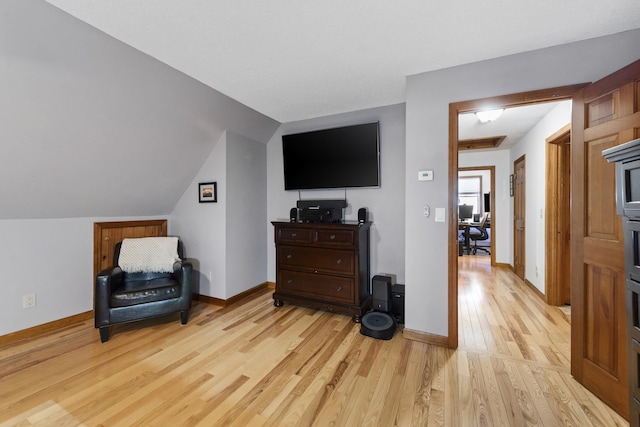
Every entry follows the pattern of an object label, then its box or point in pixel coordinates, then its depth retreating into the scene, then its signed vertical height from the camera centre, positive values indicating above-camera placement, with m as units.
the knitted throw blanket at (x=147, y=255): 2.77 -0.45
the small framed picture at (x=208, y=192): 3.23 +0.27
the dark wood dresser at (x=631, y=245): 1.02 -0.13
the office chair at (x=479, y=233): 6.37 -0.49
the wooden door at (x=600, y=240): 1.53 -0.17
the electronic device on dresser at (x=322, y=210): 3.06 +0.04
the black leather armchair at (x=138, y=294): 2.33 -0.77
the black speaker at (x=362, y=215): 2.93 -0.02
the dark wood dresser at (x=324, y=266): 2.76 -0.59
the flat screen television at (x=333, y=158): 3.04 +0.69
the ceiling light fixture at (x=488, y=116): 3.11 +1.18
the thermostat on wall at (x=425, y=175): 2.27 +0.33
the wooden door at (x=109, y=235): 2.86 -0.25
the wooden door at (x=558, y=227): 3.15 -0.18
